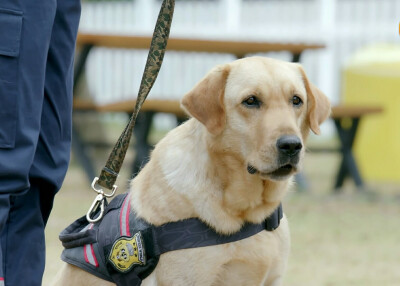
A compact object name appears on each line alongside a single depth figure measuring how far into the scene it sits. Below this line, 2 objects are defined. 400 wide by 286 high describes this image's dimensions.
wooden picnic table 11.30
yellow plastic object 12.95
